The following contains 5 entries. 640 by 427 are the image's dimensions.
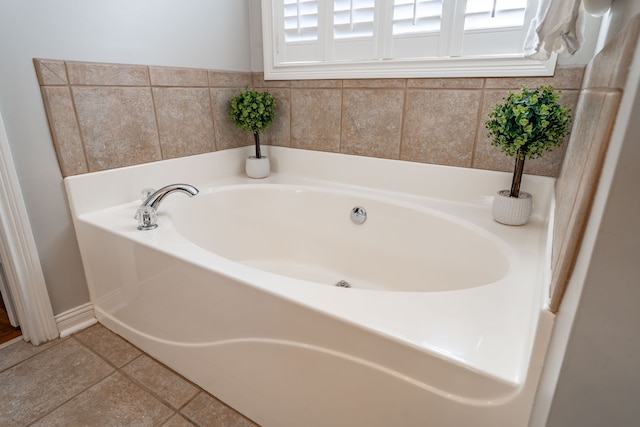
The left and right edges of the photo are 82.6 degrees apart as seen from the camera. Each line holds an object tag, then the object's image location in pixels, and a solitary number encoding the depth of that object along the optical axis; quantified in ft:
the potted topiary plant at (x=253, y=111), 6.12
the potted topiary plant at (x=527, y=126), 3.87
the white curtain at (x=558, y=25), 2.61
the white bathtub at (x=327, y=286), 2.42
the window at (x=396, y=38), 4.46
